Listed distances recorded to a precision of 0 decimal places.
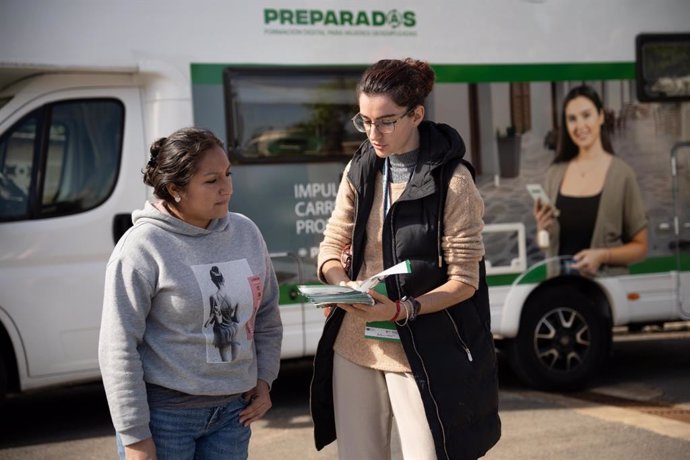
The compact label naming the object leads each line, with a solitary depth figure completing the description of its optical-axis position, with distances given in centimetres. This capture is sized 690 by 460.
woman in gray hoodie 276
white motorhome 628
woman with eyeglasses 318
